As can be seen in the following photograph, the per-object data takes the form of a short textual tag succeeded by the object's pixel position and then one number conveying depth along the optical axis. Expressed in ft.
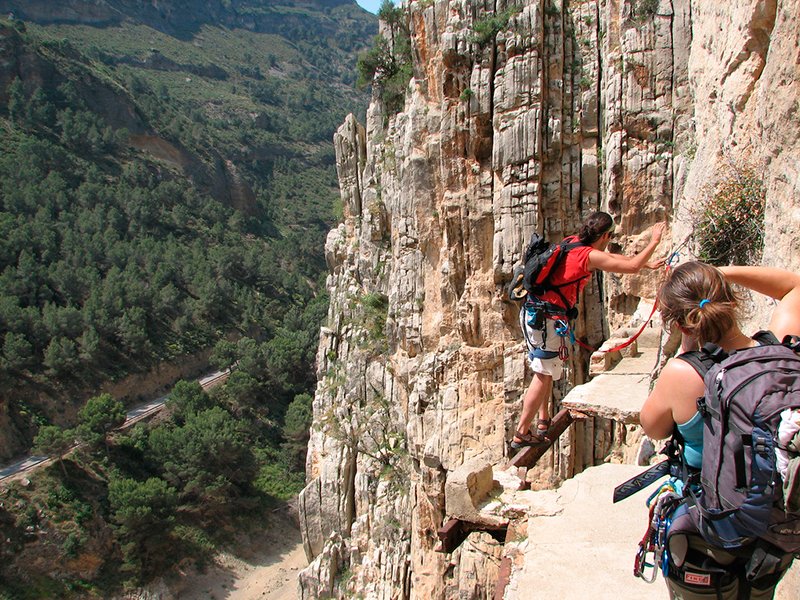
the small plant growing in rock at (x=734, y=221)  14.62
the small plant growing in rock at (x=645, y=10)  33.73
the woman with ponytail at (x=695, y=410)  7.47
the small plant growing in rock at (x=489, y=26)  39.41
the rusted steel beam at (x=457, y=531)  15.83
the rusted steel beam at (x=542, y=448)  17.61
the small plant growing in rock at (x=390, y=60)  56.03
